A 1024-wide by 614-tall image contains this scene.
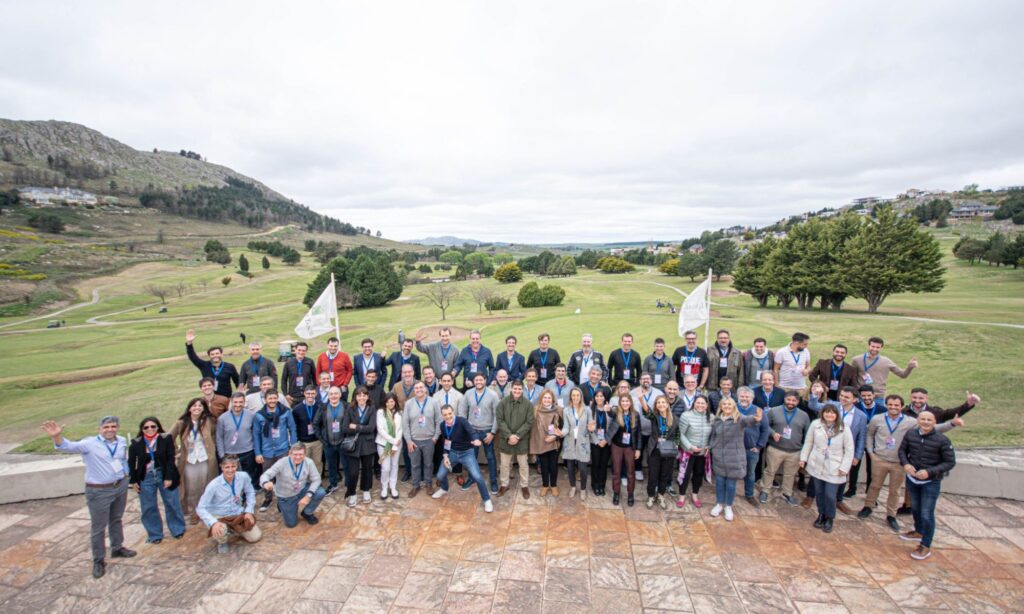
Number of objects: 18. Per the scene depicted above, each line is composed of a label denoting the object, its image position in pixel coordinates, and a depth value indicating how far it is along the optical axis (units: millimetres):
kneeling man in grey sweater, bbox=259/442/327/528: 5688
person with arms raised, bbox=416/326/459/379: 7895
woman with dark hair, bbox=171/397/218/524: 5770
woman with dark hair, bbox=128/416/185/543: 5316
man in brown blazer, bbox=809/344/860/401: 6906
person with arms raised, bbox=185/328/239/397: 7070
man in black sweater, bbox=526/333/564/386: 7840
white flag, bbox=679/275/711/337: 8992
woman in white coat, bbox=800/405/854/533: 5480
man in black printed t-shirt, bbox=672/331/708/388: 7504
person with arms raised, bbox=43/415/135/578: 4930
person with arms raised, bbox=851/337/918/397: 6848
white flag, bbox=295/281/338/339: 9547
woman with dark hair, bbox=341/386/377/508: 6234
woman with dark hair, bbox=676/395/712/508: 5961
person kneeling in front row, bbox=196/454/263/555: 5289
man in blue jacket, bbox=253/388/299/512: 6098
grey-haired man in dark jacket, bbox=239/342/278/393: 7230
